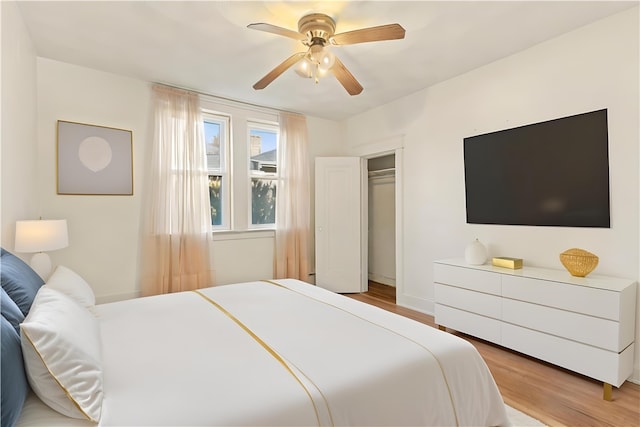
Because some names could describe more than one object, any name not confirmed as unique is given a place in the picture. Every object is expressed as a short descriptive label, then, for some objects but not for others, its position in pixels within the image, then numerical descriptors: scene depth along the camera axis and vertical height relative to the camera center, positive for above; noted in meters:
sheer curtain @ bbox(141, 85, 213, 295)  3.44 +0.15
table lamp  2.18 -0.16
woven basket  2.29 -0.38
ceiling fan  2.01 +1.19
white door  4.70 -0.14
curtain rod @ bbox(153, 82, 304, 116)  3.65 +1.47
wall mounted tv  2.41 +0.33
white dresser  2.06 -0.79
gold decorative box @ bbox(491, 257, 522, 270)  2.71 -0.45
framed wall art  3.05 +0.58
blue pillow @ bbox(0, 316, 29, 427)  0.84 -0.46
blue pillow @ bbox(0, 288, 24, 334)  1.10 -0.34
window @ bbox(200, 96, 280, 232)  4.02 +0.71
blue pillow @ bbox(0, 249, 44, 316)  1.30 -0.29
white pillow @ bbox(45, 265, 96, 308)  1.67 -0.39
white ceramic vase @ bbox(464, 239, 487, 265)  2.92 -0.40
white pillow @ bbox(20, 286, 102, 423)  0.99 -0.50
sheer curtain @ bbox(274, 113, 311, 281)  4.36 +0.17
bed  1.00 -0.61
